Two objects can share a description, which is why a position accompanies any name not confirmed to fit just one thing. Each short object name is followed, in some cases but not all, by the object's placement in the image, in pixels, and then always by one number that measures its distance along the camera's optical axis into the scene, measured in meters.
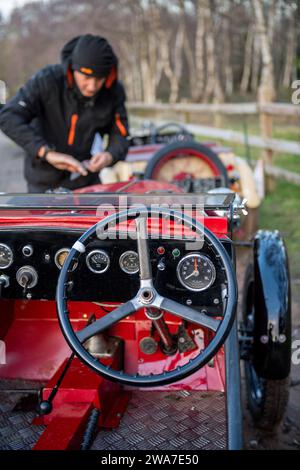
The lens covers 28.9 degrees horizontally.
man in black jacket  4.30
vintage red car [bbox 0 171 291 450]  2.30
